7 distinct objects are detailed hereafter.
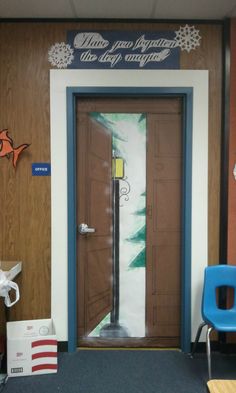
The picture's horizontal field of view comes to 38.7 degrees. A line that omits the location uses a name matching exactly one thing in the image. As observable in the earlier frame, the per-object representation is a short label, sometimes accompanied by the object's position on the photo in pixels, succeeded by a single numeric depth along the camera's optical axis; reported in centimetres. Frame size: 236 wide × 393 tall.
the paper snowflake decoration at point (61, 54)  265
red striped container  241
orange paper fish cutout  267
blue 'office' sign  269
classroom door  276
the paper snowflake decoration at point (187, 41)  265
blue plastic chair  257
